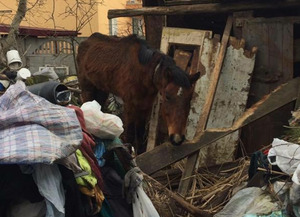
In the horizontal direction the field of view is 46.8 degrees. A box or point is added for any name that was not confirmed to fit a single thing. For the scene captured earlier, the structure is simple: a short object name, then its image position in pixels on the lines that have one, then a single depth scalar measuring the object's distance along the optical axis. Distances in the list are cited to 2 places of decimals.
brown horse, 4.88
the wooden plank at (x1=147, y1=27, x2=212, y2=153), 5.55
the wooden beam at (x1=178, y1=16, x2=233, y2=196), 4.35
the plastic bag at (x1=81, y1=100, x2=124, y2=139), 2.20
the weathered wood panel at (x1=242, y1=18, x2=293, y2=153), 5.10
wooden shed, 5.11
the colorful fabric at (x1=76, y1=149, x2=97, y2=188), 1.89
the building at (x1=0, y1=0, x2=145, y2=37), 15.99
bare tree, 7.02
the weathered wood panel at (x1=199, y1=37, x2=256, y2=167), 5.20
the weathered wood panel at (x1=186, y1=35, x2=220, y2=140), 5.41
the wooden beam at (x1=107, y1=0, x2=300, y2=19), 5.17
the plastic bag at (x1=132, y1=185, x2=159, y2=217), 2.25
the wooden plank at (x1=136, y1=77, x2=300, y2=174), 4.15
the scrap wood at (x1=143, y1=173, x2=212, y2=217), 3.51
